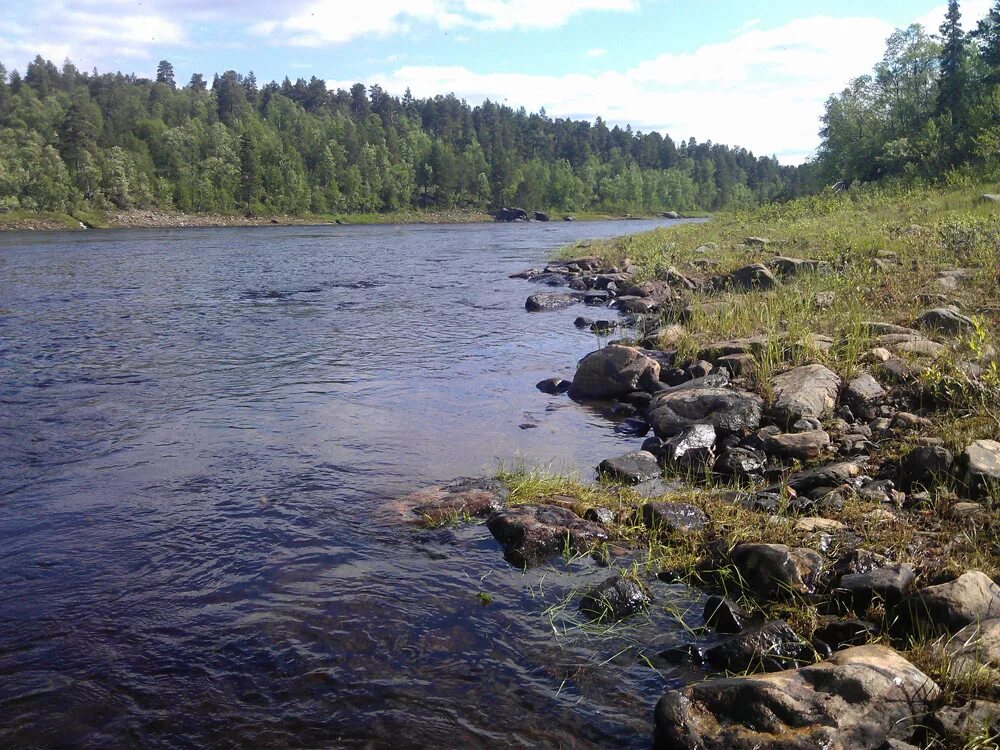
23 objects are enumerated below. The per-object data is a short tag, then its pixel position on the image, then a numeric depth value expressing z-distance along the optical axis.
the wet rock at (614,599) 6.58
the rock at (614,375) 13.88
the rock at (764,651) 5.59
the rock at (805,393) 10.54
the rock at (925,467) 7.86
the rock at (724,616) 6.25
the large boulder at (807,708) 4.59
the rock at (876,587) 5.88
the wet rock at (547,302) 25.14
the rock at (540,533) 7.74
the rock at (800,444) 9.52
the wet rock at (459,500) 8.68
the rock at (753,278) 19.58
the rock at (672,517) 7.86
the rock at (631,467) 9.61
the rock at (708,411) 10.79
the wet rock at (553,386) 14.49
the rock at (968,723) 4.41
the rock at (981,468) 7.34
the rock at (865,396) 10.43
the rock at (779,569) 6.41
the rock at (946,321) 12.40
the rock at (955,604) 5.37
